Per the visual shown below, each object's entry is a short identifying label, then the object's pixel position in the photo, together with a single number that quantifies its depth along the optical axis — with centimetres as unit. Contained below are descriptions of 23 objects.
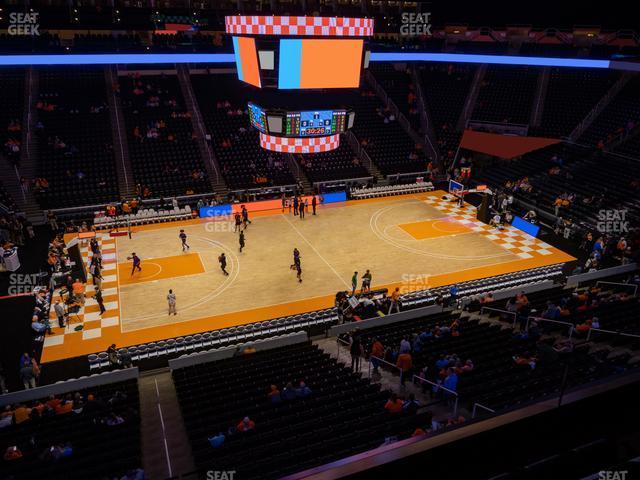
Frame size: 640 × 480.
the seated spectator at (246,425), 1063
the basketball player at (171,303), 1901
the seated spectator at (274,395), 1214
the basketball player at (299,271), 2194
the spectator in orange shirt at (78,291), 2000
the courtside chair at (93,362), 1568
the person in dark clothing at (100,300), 1923
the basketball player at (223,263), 2188
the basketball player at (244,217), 2740
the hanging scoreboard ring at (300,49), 1589
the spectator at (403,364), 1318
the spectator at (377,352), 1454
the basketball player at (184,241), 2412
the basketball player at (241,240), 2436
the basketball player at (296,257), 2177
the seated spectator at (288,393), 1220
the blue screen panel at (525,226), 2728
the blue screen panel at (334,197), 3294
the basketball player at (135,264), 2194
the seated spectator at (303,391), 1235
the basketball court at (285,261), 1947
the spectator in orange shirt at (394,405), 1096
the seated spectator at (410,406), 1066
